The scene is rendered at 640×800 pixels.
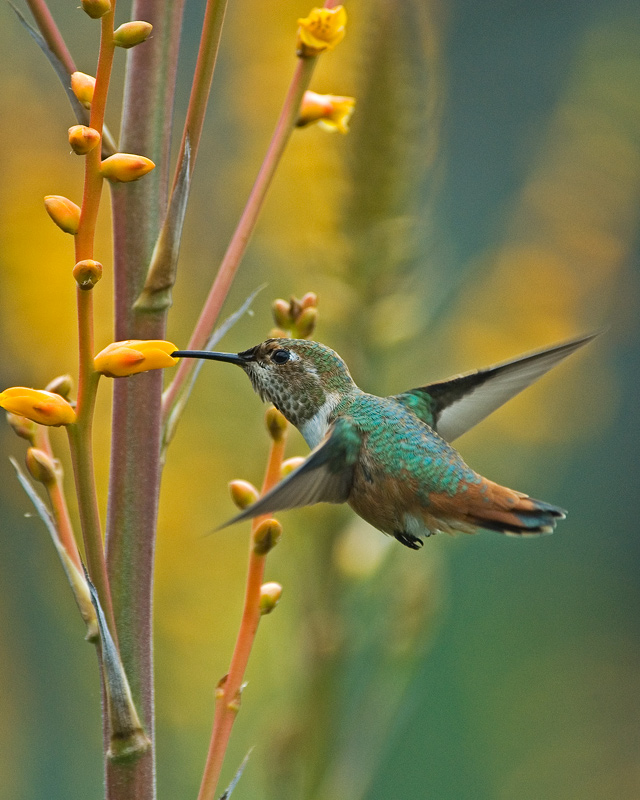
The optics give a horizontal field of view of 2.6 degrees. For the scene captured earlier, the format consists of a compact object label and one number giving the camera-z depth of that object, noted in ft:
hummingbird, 10.02
